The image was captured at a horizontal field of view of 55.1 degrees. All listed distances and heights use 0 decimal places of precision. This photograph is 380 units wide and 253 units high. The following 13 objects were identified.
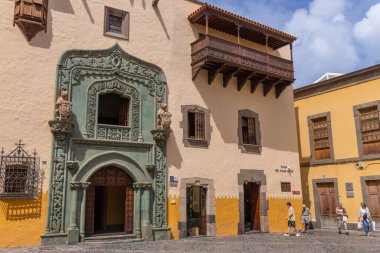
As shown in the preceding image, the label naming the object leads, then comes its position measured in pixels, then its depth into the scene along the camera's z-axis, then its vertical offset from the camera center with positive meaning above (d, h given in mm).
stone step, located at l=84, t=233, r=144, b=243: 13498 -1334
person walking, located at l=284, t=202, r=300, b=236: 17039 -865
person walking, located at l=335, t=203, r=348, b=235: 18203 -806
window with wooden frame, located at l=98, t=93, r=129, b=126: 18000 +4703
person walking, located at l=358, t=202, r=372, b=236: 16531 -745
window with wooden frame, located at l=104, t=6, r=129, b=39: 15543 +7647
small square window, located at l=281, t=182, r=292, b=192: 19361 +696
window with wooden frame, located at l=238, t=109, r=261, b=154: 18469 +3574
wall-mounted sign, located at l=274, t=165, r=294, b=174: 19403 +1611
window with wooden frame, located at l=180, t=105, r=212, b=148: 16531 +3442
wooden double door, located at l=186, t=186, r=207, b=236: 16562 -443
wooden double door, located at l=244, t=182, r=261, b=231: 18625 -272
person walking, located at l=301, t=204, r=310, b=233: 18375 -841
